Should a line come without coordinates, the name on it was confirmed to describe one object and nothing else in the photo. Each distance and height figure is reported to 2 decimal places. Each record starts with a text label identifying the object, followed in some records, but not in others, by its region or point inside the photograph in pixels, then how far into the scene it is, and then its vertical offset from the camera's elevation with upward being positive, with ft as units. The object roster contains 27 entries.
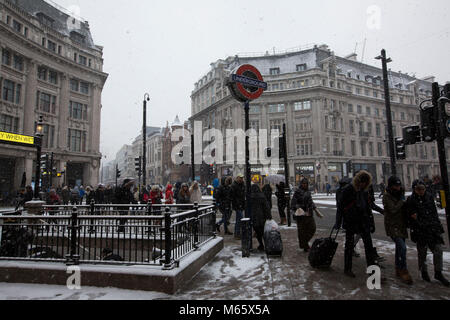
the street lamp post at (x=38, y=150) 39.06 +6.04
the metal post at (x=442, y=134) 17.76 +3.29
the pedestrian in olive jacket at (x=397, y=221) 15.17 -2.37
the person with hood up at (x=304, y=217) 22.18 -2.84
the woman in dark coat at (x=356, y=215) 15.72 -2.01
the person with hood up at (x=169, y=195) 39.73 -1.42
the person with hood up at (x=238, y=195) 27.35 -1.12
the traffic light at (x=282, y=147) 40.68 +5.62
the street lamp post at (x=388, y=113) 38.68 +10.55
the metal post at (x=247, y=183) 20.78 +0.05
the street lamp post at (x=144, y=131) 56.18 +11.71
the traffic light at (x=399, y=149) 36.42 +4.50
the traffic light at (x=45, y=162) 65.28 +6.50
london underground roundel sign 20.92 +8.31
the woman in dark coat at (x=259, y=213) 22.13 -2.45
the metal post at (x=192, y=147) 58.85 +8.70
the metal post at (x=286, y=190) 37.94 -0.97
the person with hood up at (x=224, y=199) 32.65 -1.81
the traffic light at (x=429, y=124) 19.24 +4.20
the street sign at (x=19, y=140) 41.47 +7.94
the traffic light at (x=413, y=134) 23.15 +4.28
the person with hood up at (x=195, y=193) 35.91 -1.06
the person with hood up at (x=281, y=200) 40.27 -2.53
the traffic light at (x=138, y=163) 68.18 +6.11
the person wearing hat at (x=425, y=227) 14.84 -2.63
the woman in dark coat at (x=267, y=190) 37.58 -0.90
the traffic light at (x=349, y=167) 86.45 +5.06
